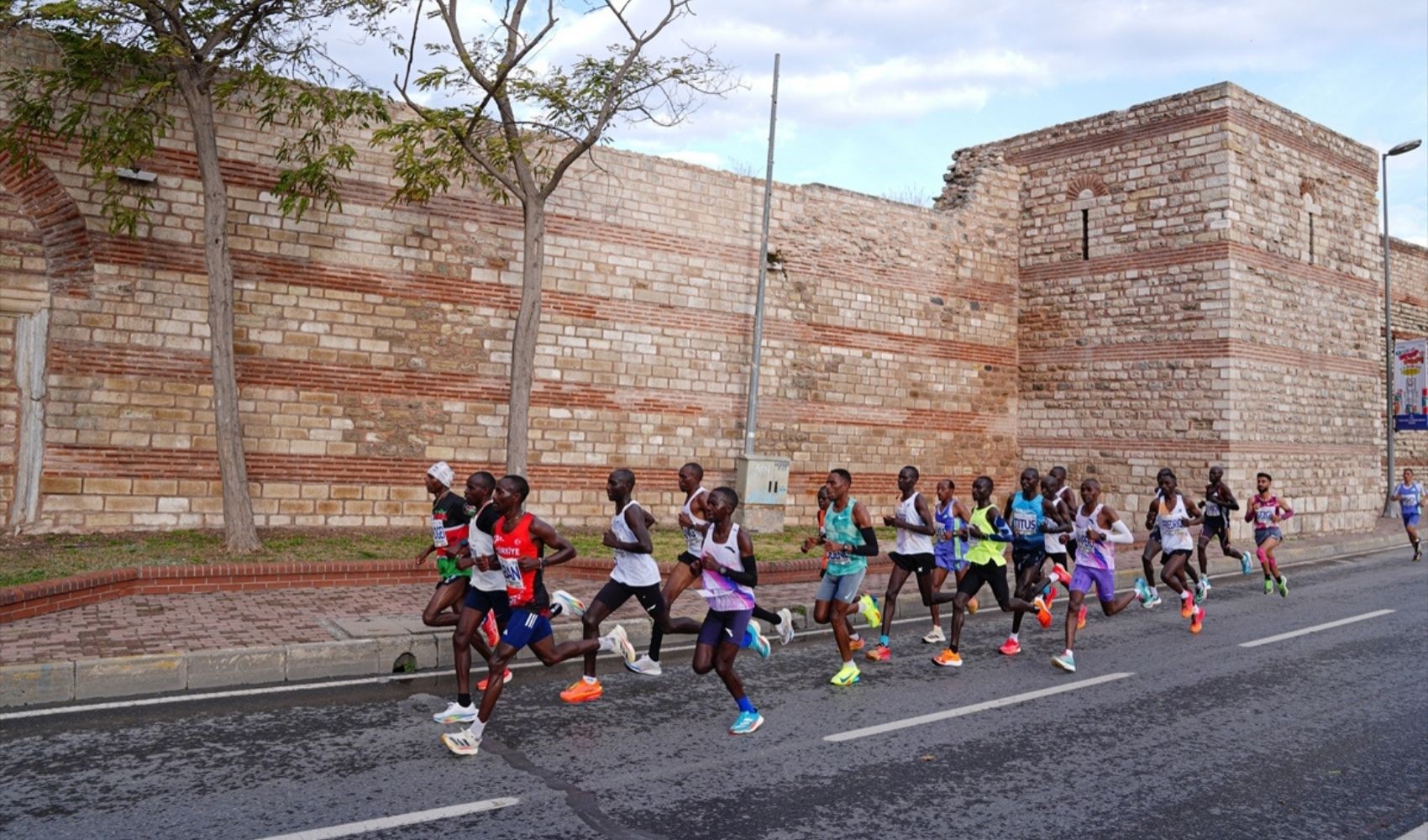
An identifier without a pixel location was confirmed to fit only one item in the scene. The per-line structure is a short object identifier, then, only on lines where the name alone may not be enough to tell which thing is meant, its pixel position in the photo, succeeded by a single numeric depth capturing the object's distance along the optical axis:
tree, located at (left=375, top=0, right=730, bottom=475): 13.65
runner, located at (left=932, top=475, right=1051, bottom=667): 9.38
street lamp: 25.12
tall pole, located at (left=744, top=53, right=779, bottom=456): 18.33
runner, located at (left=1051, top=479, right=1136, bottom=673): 9.66
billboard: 27.23
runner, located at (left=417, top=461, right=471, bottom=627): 7.77
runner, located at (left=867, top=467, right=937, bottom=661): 9.05
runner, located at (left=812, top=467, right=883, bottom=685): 8.28
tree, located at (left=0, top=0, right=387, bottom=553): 12.33
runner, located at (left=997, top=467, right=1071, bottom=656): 10.18
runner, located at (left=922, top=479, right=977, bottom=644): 9.60
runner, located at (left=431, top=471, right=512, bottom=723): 6.73
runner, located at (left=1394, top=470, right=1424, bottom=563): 19.80
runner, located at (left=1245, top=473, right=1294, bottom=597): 13.89
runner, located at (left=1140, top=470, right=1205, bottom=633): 11.13
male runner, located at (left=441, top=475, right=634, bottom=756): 6.53
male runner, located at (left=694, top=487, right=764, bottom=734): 6.86
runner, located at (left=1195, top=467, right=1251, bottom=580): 13.90
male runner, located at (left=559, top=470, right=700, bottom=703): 7.82
